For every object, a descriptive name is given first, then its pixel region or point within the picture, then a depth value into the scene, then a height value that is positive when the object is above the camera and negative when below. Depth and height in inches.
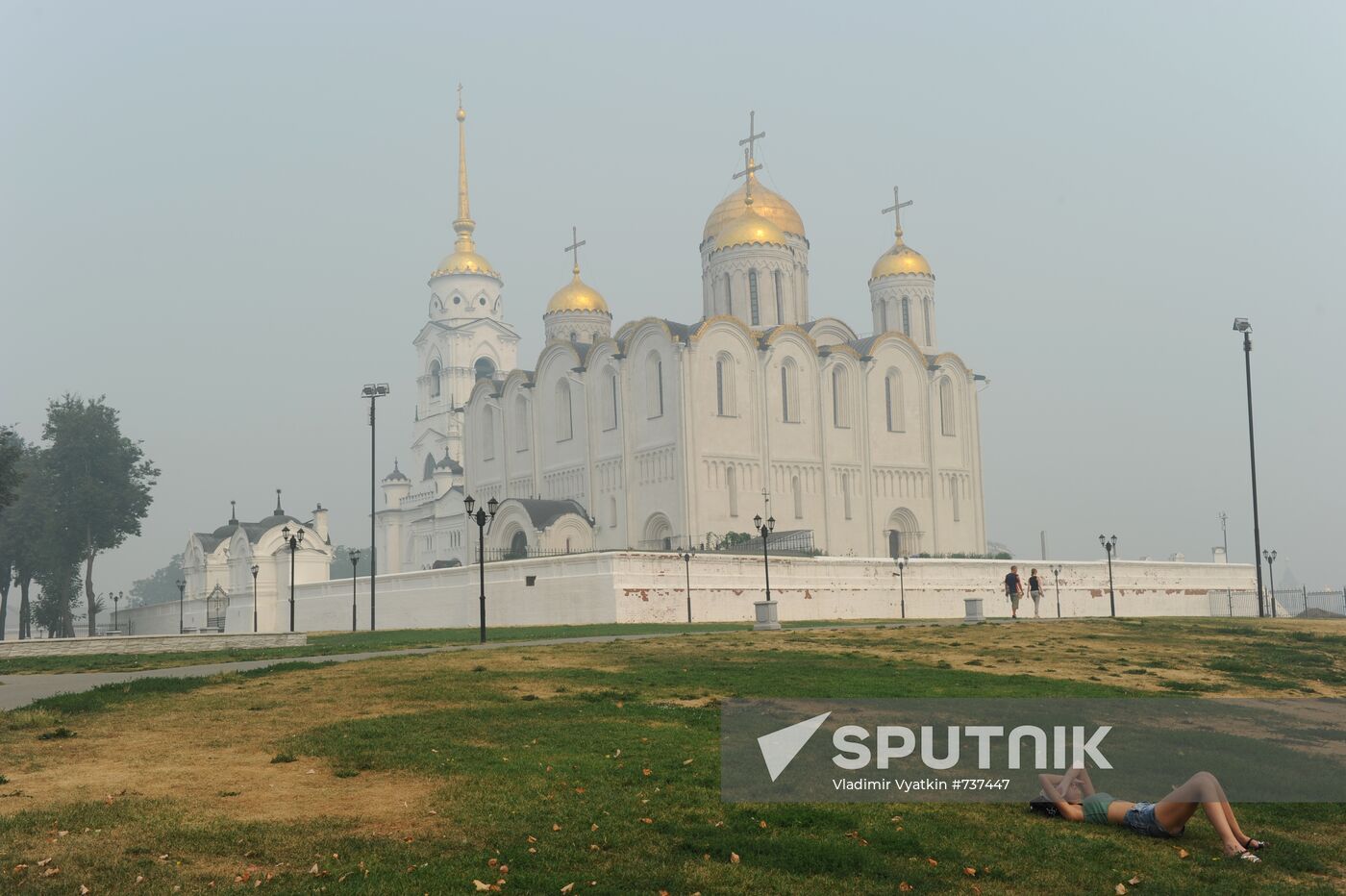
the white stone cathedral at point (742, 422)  2249.0 +270.1
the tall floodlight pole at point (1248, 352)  1739.7 +268.3
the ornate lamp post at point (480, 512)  1205.5 +57.0
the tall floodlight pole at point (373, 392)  1829.5 +256.6
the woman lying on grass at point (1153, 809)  379.6 -75.7
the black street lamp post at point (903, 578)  1897.1 -20.5
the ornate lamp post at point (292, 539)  1892.0 +69.1
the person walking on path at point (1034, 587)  1424.7 -29.2
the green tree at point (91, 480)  2699.3 +214.9
